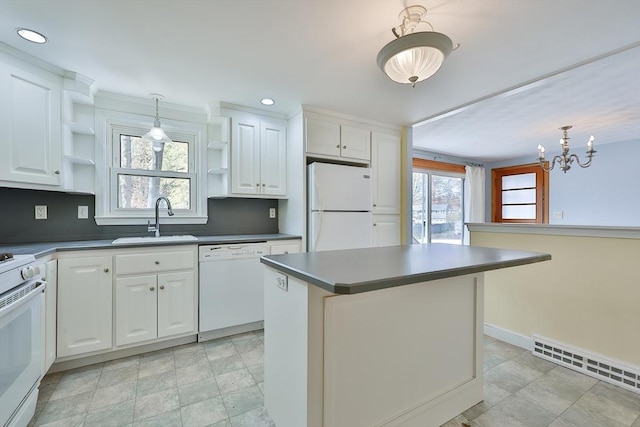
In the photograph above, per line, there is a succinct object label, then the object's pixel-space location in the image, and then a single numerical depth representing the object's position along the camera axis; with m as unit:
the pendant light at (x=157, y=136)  2.49
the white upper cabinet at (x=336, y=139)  2.92
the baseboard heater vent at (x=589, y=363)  1.92
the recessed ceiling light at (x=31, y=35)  1.70
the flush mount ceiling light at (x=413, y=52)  1.39
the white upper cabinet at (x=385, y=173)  3.32
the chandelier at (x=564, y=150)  3.48
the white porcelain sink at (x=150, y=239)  2.33
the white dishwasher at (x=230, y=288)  2.54
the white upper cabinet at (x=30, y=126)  1.84
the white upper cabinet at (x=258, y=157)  2.87
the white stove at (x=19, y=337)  1.29
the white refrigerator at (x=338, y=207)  2.81
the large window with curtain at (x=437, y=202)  5.12
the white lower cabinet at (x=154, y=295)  2.21
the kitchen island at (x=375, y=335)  1.19
